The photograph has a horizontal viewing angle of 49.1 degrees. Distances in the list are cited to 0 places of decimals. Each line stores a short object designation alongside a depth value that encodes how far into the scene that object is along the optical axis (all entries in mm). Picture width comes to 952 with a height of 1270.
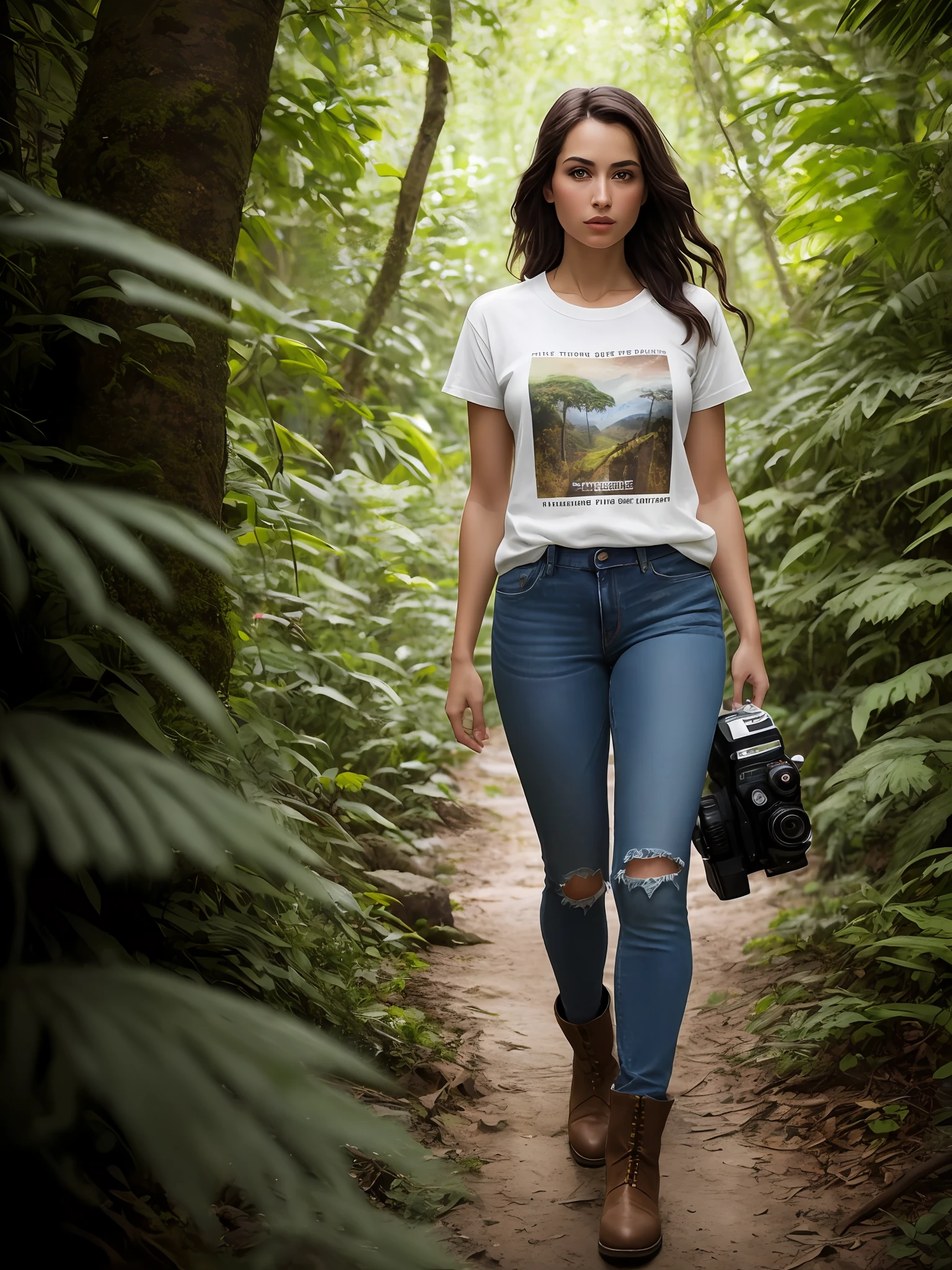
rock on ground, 3537
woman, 1906
